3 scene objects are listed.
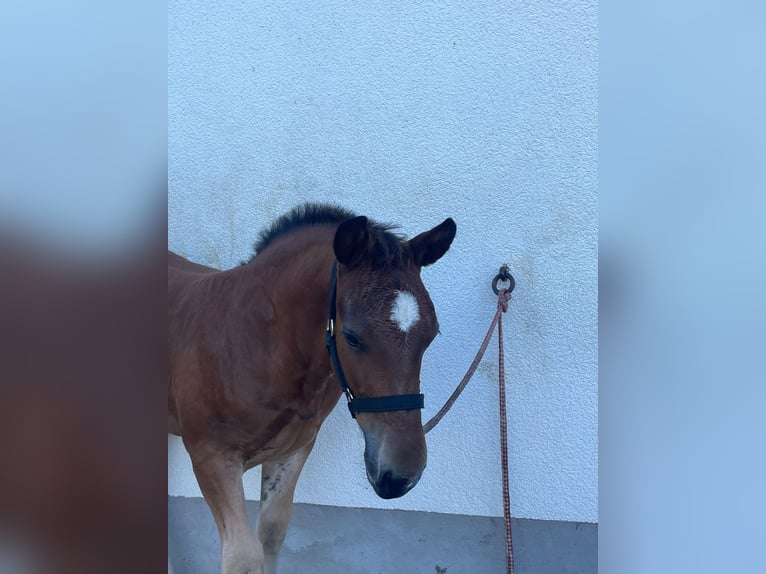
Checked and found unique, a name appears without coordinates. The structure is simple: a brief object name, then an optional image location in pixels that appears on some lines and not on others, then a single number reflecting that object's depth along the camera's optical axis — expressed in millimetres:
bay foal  1810
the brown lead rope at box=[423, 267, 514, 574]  2521
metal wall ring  2734
